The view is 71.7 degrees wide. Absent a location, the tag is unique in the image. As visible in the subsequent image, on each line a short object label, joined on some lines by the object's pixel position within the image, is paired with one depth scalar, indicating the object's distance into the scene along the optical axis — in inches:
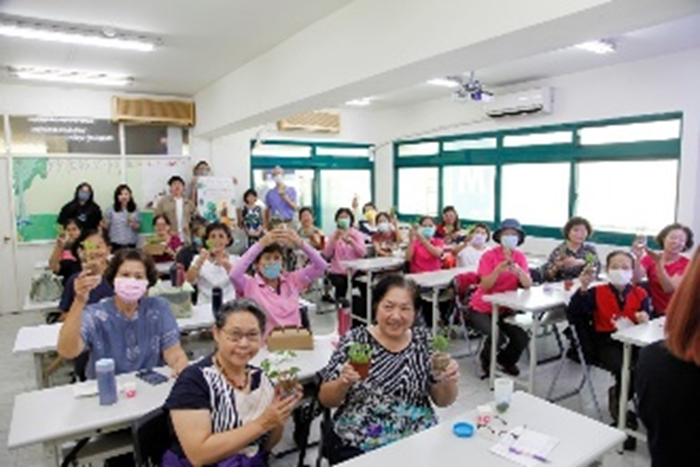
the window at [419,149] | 358.0
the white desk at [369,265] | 222.8
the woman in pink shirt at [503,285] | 165.5
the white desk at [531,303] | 148.3
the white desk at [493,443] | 65.3
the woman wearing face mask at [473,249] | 225.6
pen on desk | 65.3
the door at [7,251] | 268.5
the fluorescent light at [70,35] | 163.9
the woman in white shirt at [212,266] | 158.4
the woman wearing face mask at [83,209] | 273.0
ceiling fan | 257.1
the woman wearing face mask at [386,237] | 264.4
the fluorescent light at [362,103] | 348.9
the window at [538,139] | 271.6
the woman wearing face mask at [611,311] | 133.3
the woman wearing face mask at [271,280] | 125.0
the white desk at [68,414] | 73.2
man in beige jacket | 287.9
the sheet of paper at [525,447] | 65.5
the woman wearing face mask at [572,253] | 183.5
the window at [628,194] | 235.6
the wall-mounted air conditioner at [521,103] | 269.6
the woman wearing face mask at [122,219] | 277.7
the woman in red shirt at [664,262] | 151.3
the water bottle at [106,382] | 82.0
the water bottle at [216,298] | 130.7
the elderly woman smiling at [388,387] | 79.3
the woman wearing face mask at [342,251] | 246.7
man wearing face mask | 324.5
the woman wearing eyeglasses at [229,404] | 63.3
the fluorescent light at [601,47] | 203.2
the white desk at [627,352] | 118.0
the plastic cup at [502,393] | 78.5
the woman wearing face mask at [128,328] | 93.0
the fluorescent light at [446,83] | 274.0
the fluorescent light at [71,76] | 238.5
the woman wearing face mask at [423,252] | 221.6
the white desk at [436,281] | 188.5
